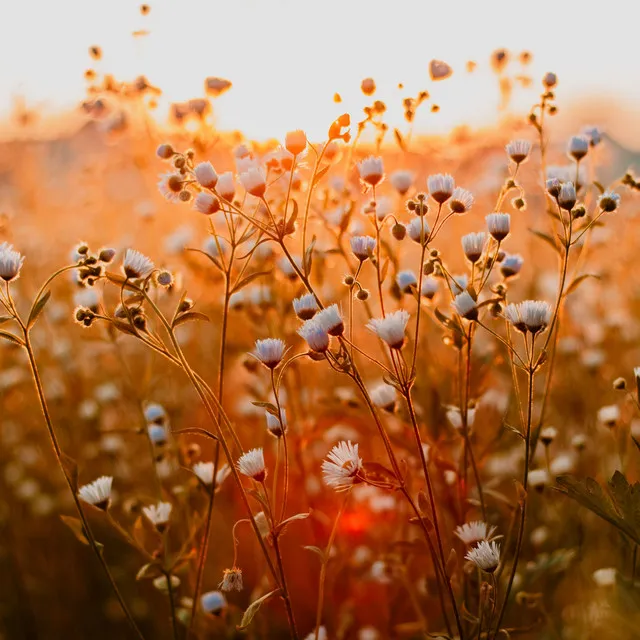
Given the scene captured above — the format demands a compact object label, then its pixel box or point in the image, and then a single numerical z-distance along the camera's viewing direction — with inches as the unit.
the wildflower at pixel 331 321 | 30.4
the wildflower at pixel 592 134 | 36.2
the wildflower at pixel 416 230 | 32.6
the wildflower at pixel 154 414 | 37.3
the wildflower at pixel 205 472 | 34.6
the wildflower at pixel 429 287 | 35.1
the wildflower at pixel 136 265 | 32.0
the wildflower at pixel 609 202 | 32.9
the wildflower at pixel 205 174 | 31.5
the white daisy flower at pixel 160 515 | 34.3
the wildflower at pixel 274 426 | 31.7
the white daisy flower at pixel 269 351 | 31.1
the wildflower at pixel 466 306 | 31.1
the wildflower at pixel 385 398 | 35.2
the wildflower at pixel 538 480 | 36.9
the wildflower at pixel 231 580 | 30.8
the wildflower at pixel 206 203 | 32.1
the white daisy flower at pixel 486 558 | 30.3
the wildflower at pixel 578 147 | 35.5
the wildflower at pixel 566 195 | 31.7
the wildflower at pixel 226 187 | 32.3
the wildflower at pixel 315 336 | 30.2
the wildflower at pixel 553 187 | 31.8
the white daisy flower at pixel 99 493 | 33.2
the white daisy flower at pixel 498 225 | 31.9
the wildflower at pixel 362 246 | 32.0
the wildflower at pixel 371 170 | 32.6
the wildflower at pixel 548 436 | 35.5
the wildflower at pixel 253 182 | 31.7
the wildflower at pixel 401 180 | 36.9
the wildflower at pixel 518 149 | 33.7
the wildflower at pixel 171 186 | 33.2
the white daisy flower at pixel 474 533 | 31.7
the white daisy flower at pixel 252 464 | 30.9
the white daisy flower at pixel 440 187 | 32.1
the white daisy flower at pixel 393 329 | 30.2
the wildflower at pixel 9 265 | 31.4
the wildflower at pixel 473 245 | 32.5
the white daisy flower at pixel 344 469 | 30.3
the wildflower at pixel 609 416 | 36.7
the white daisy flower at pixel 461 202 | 32.5
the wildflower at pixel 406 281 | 35.0
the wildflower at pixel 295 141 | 32.1
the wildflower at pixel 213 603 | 34.8
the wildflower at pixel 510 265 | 34.7
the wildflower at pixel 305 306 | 31.7
